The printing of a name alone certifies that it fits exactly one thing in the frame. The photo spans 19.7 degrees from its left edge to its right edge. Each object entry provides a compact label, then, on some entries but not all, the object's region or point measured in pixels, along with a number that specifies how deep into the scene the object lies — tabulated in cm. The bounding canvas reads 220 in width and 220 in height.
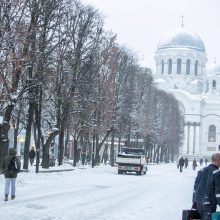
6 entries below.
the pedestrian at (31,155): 4889
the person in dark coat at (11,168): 1853
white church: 14075
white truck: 4569
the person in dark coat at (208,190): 915
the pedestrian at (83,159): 5566
